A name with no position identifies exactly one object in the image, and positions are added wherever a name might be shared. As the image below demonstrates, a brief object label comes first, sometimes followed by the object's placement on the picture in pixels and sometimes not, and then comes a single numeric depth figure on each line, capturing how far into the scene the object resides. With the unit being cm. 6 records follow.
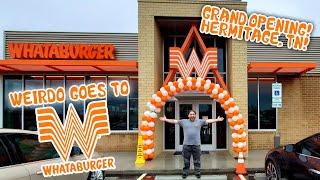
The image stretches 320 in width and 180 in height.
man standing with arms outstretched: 809
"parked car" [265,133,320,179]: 524
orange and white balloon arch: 1017
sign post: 1029
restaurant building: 1282
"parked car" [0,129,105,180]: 394
